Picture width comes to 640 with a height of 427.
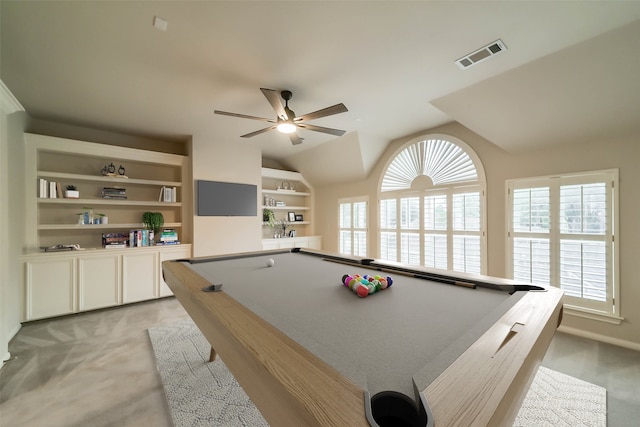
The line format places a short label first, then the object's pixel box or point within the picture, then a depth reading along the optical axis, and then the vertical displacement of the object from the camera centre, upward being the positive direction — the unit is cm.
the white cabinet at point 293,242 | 500 -61
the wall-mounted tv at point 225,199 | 397 +27
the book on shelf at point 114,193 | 349 +31
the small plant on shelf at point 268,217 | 518 -6
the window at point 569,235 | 245 -23
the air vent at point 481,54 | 188 +129
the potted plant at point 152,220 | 376 -9
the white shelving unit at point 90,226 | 300 -17
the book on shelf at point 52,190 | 312 +31
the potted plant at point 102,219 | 345 -6
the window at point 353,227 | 485 -26
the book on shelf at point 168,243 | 378 -45
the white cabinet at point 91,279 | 294 -85
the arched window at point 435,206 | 336 +12
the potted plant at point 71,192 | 321 +29
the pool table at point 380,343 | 56 -44
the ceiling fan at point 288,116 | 215 +94
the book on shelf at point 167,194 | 390 +33
